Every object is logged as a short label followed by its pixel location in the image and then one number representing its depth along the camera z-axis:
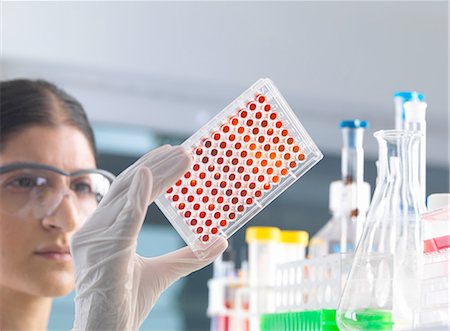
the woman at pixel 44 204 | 1.50
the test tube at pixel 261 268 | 1.74
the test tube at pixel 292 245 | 1.87
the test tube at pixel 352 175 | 1.57
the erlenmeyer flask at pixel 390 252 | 1.23
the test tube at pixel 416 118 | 1.40
